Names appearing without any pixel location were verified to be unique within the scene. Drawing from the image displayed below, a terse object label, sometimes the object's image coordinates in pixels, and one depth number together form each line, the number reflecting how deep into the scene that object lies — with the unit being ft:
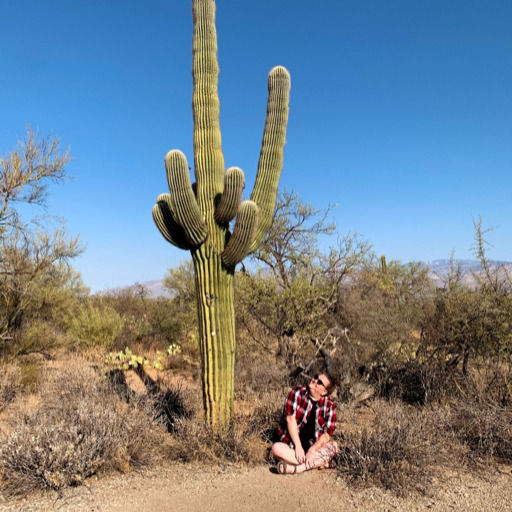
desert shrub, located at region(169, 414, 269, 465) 14.23
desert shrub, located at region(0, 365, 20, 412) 20.67
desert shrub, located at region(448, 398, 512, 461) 14.03
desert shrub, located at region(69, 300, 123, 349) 34.99
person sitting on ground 13.46
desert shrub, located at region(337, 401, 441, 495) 12.50
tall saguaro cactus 15.58
